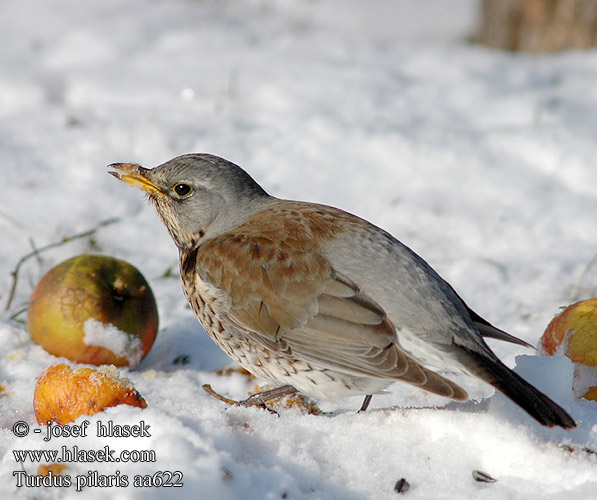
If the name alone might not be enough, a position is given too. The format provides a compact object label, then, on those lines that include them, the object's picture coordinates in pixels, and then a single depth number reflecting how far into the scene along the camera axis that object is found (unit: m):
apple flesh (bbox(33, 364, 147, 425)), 6.75
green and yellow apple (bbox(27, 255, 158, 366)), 8.48
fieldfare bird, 6.69
